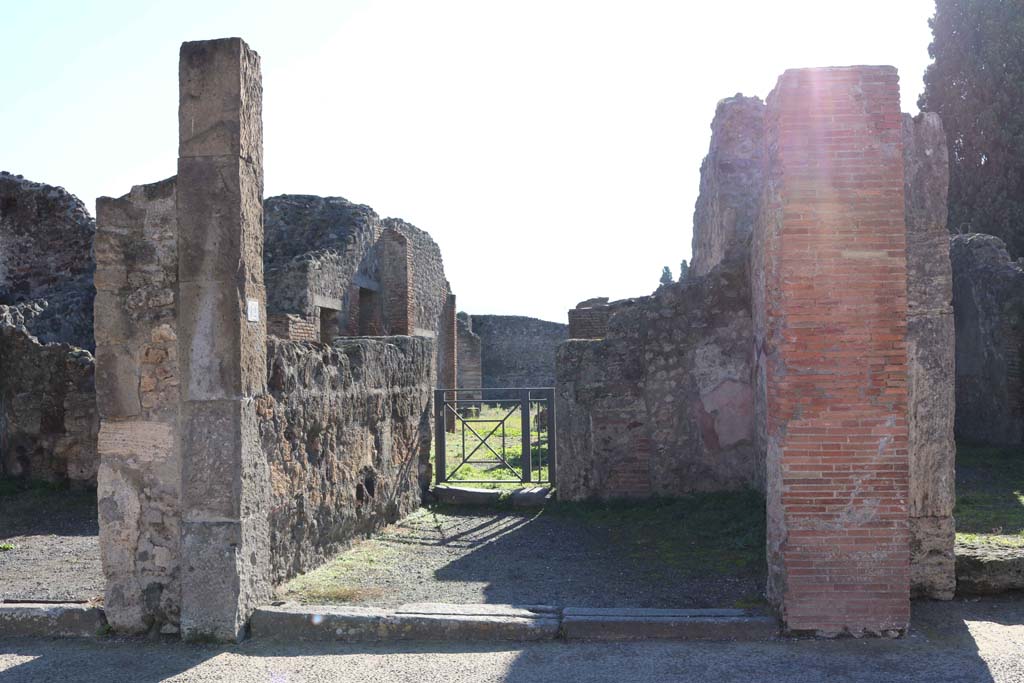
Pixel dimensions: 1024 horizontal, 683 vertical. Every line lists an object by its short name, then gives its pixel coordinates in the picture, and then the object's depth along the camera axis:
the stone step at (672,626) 4.61
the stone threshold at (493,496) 8.83
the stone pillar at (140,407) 4.86
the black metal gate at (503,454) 9.55
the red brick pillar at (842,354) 4.61
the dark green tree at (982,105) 19.77
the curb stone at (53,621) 4.91
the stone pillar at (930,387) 5.12
